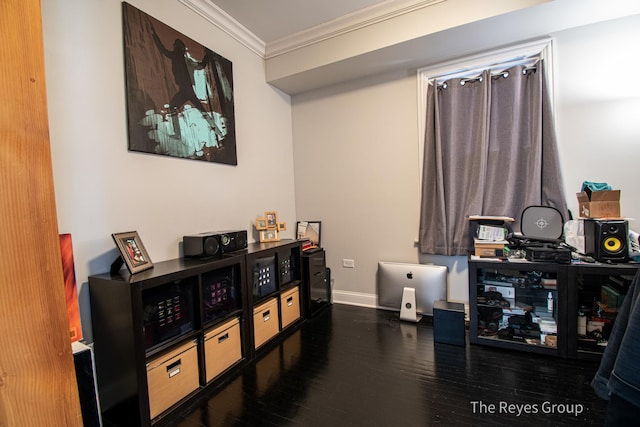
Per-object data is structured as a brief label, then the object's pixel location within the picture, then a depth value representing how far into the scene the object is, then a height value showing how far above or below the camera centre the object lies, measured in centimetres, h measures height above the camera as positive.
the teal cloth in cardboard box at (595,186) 202 +5
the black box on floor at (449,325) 226 -106
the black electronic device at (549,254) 202 -44
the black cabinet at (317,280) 285 -85
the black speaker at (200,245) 197 -27
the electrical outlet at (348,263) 327 -73
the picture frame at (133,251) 159 -25
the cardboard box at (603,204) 196 -8
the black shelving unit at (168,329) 143 -74
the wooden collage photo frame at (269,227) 280 -22
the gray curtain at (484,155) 240 +40
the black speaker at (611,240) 190 -34
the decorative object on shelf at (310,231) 336 -34
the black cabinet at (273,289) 221 -77
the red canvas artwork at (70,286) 145 -39
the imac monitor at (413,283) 276 -87
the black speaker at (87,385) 121 -78
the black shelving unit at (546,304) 200 -86
